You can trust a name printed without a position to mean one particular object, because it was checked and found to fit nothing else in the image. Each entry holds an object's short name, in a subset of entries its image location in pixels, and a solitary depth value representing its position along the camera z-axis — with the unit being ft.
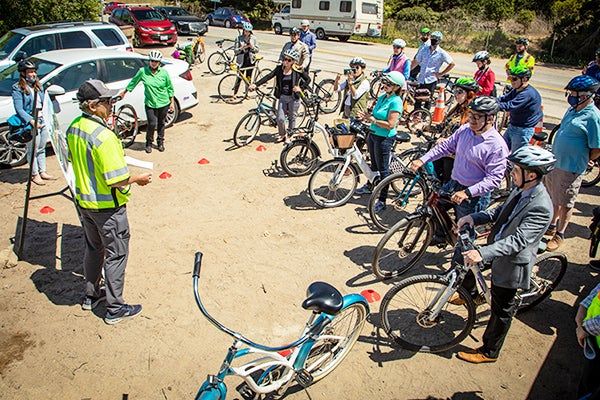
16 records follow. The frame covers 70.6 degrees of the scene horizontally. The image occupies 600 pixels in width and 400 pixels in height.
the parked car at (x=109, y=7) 95.74
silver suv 34.19
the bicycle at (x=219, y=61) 49.39
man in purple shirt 14.73
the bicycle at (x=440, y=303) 12.89
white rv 91.35
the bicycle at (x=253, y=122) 29.50
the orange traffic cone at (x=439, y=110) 36.45
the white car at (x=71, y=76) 25.13
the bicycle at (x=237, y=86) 39.06
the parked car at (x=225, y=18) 106.42
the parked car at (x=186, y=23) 84.69
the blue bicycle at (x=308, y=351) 9.55
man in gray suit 11.20
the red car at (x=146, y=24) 68.33
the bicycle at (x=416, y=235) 16.05
